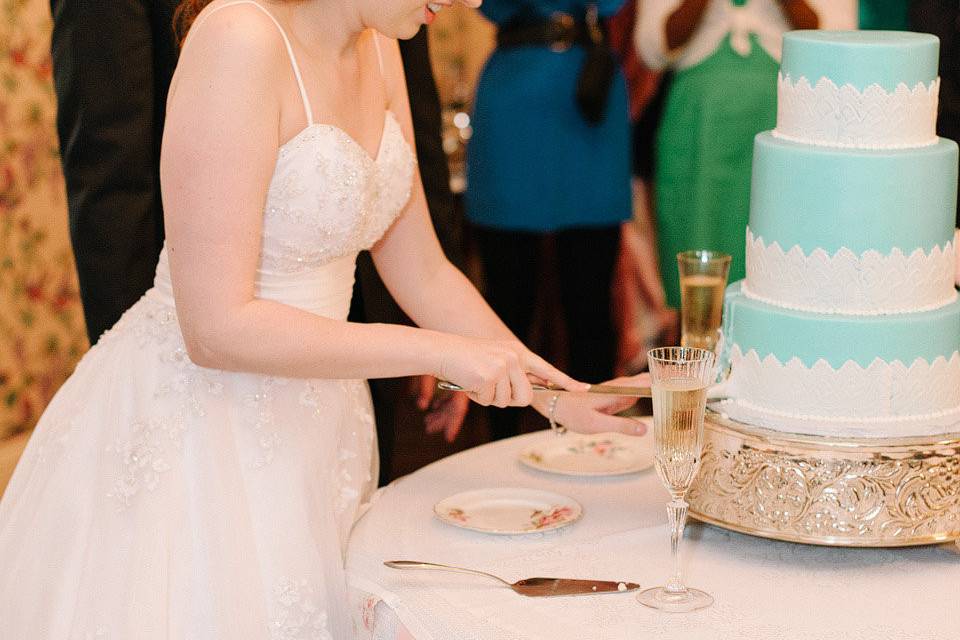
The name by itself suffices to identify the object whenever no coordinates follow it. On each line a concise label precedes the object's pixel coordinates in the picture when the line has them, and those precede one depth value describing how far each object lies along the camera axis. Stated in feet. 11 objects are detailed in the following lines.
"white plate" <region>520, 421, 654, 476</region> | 6.88
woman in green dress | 12.87
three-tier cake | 5.53
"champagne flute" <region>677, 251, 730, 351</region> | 6.43
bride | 5.55
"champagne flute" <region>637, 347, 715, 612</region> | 5.05
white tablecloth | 5.06
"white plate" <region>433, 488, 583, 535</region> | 6.02
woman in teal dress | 13.07
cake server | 5.32
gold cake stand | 5.45
